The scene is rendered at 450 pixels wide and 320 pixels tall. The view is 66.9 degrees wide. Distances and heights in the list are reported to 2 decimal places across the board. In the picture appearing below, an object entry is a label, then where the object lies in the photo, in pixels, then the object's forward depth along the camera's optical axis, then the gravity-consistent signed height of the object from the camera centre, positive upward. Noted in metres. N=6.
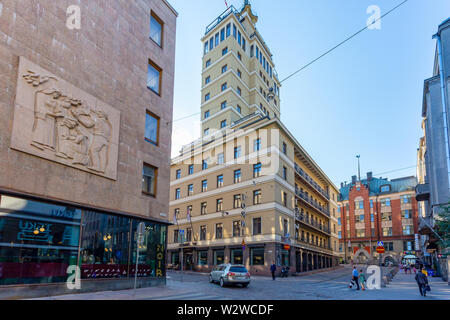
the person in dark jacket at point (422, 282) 18.48 -2.72
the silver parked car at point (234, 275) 21.56 -2.91
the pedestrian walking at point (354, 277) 22.45 -3.03
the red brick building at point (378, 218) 75.06 +2.75
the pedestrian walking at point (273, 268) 29.59 -3.28
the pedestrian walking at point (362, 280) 22.00 -3.18
